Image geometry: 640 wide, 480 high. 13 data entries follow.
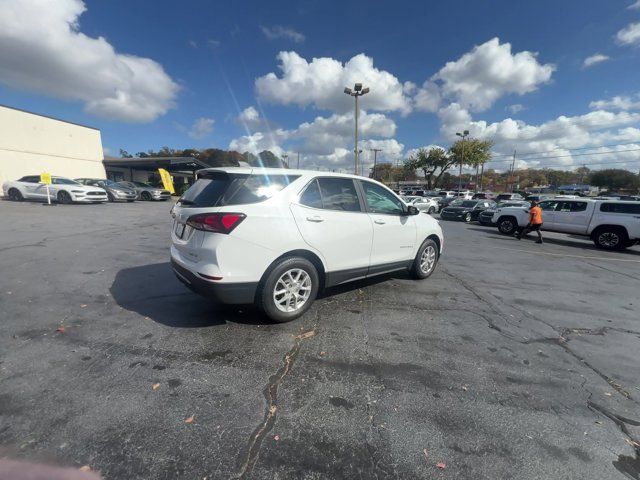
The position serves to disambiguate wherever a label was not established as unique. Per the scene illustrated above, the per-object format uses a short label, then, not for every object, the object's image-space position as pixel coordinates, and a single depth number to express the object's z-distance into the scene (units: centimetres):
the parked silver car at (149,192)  2550
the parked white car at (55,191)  1727
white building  2259
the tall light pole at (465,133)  3285
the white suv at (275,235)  307
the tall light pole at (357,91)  1983
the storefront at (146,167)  3192
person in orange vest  1139
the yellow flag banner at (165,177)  2045
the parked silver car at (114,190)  2138
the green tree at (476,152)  4781
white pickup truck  1020
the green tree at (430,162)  5562
